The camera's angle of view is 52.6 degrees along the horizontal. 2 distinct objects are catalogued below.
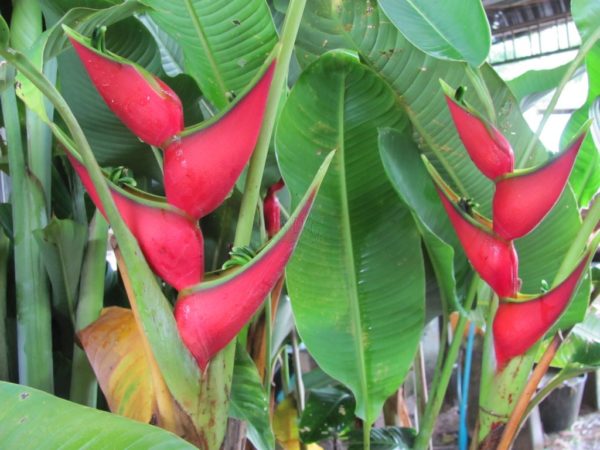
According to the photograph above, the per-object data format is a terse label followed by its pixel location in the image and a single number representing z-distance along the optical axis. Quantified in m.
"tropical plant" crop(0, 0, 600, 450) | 0.36
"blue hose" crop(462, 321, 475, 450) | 0.76
